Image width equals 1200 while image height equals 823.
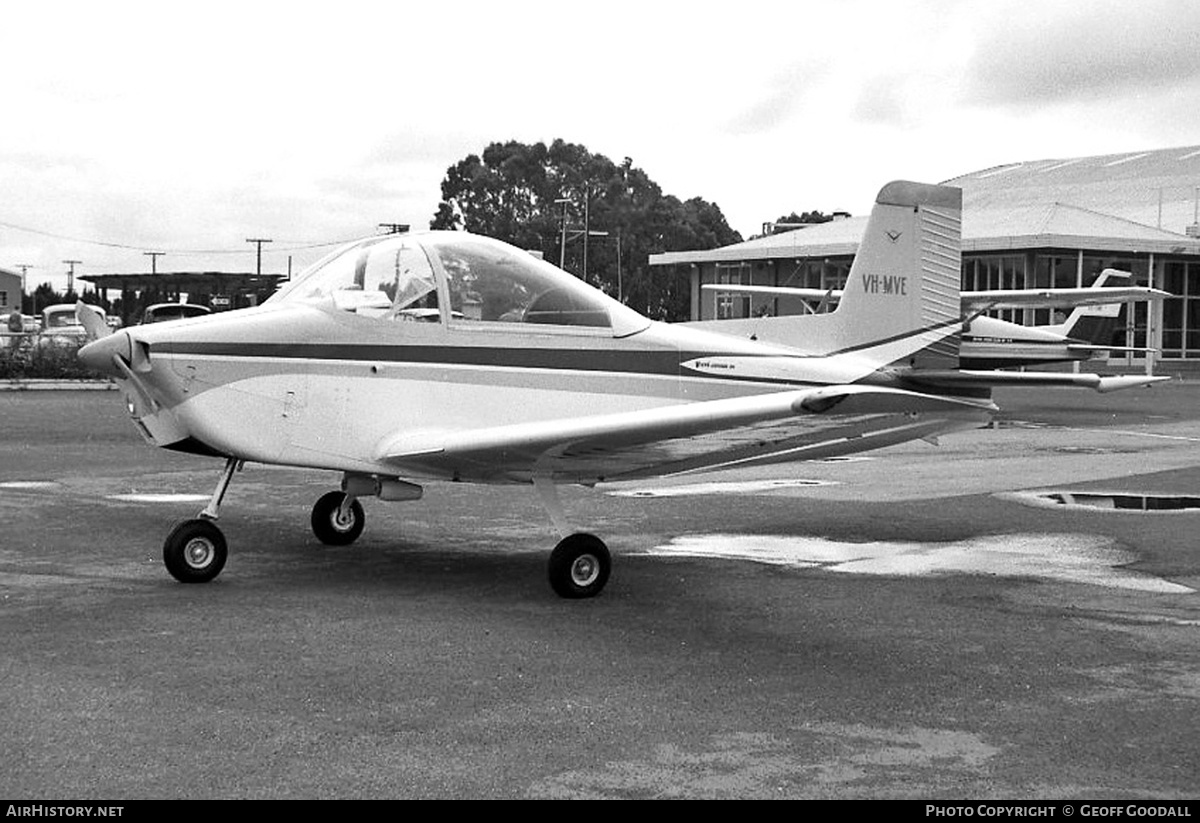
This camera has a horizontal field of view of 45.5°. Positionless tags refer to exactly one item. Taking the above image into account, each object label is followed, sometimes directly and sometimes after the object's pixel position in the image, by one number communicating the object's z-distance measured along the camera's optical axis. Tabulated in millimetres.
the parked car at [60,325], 35816
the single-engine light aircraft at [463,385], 8297
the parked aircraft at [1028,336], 27828
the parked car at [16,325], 51969
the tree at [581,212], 81875
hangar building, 50906
